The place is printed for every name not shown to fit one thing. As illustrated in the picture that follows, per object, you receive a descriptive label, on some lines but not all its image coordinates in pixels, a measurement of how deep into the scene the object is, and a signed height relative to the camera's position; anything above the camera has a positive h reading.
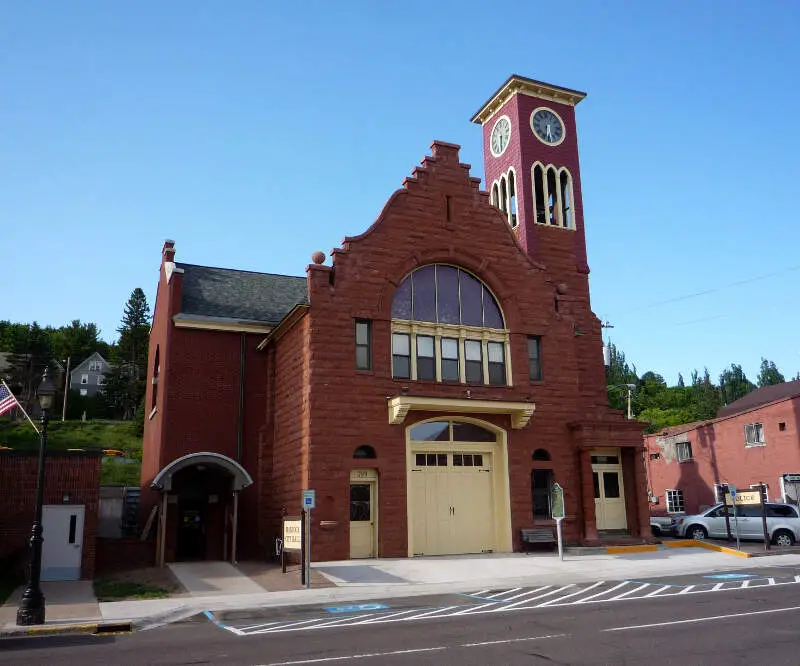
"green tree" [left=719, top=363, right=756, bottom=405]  124.59 +19.12
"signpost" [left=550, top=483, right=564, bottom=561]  23.83 -0.31
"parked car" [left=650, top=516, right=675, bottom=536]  34.34 -1.41
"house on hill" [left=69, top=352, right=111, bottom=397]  111.81 +19.71
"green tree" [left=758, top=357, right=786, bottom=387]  133.38 +21.19
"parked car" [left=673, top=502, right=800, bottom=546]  28.81 -1.19
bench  25.34 -1.30
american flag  25.06 +3.68
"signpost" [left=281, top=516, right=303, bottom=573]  20.39 -0.89
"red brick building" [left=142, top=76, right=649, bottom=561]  24.25 +3.48
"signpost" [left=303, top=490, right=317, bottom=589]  19.25 -0.10
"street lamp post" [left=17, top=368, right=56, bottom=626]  13.64 -1.04
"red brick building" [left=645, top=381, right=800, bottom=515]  38.50 +2.23
